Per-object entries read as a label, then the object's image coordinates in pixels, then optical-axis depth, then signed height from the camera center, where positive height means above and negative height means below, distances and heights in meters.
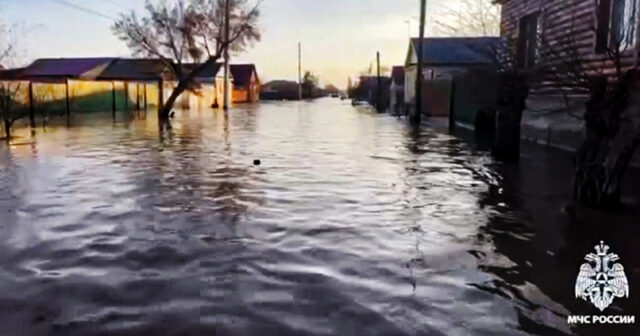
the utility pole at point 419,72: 22.55 +0.91
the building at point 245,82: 63.22 +1.32
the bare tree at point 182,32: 29.27 +3.14
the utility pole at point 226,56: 32.88 +2.15
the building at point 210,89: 42.47 +0.34
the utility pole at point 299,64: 79.72 +4.14
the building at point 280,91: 77.02 +0.40
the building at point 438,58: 35.00 +2.26
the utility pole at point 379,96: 36.66 -0.05
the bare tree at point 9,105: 14.58 -0.38
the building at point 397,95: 30.56 +0.02
